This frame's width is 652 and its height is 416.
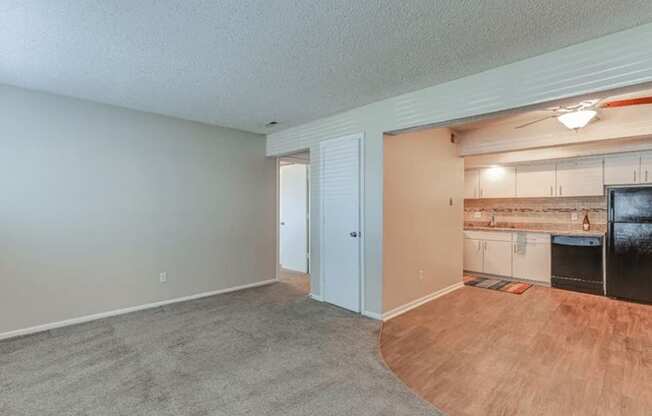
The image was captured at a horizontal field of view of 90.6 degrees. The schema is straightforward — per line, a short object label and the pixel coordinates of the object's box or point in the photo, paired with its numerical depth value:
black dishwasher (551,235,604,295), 4.73
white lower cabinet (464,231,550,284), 5.26
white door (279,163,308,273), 6.36
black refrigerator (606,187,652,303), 4.23
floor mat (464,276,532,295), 5.00
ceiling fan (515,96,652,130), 3.37
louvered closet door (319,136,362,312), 3.90
